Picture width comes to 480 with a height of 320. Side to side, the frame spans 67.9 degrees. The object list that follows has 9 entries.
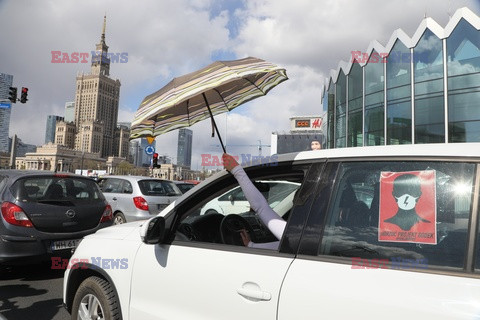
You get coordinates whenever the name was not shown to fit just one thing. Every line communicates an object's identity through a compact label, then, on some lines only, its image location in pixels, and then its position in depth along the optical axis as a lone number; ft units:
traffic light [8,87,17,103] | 65.31
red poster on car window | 5.24
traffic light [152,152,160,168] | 72.84
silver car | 29.35
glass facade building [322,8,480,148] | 68.64
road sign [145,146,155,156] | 64.44
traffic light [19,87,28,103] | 67.10
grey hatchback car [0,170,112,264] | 15.79
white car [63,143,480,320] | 4.86
